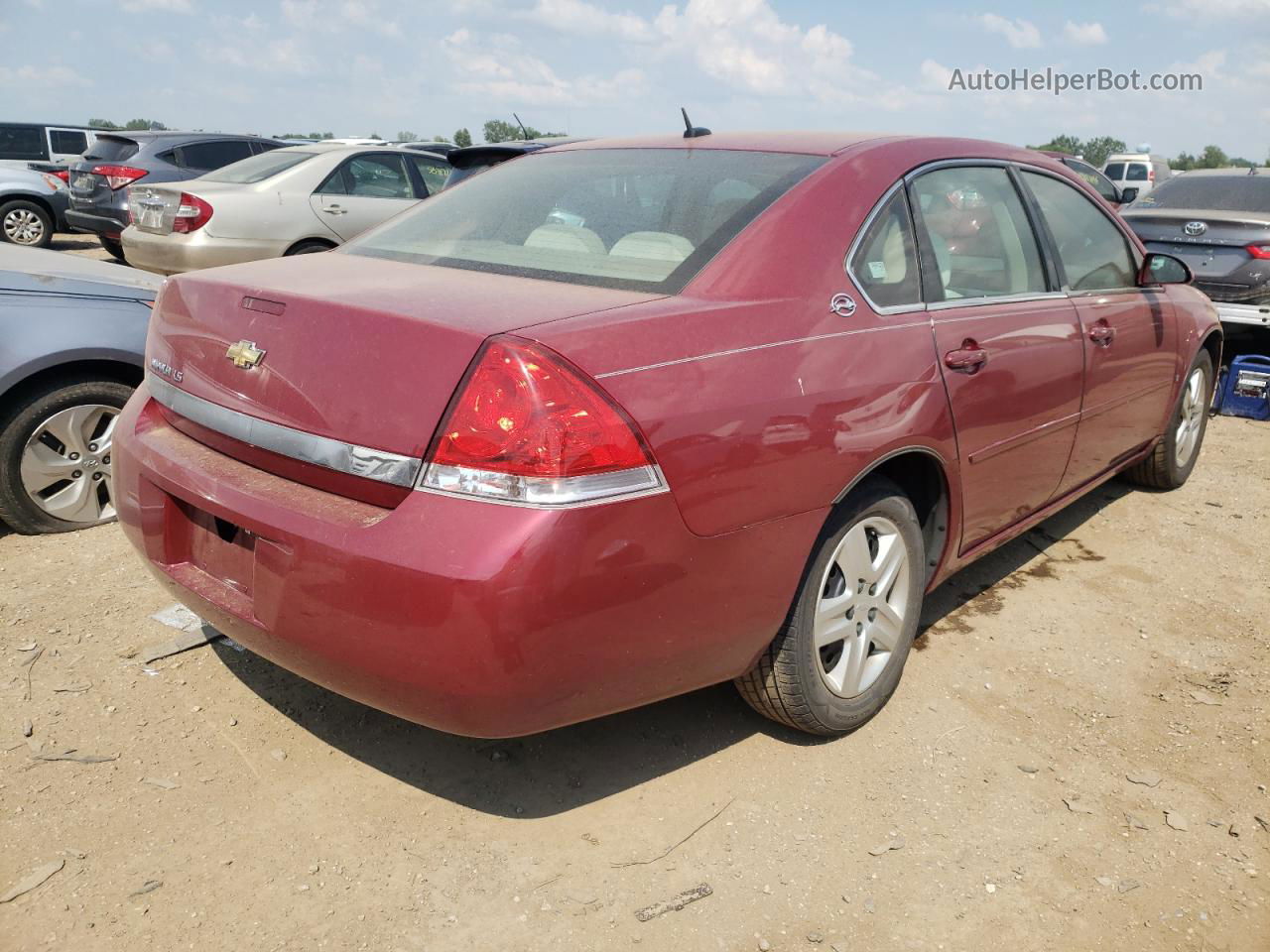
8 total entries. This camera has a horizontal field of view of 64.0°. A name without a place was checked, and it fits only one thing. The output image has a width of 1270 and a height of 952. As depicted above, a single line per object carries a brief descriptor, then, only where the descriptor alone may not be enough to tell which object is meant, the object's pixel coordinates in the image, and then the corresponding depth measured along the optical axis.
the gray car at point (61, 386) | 3.84
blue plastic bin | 6.73
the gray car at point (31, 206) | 13.95
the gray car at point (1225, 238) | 6.89
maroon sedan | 1.97
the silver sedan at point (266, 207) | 7.90
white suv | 27.05
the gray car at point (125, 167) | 10.77
